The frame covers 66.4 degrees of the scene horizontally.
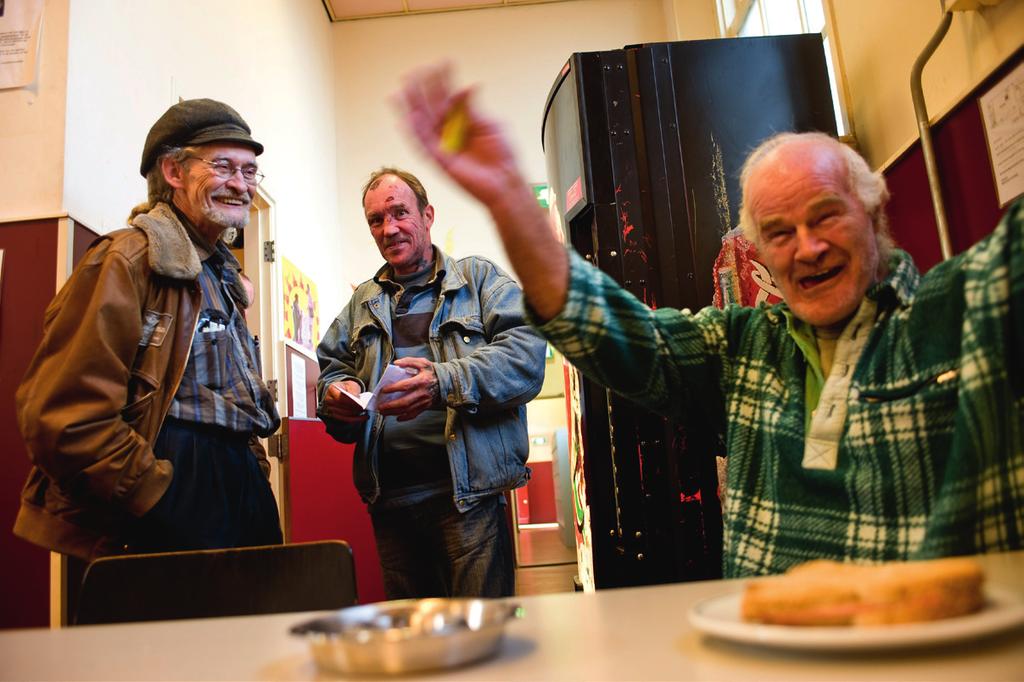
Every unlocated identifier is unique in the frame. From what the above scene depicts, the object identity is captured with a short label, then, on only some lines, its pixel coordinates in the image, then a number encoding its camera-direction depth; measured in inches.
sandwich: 17.5
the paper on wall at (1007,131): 74.6
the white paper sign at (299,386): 166.1
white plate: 16.1
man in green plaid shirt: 34.5
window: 123.6
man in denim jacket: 74.9
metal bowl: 18.1
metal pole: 85.6
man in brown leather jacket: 57.6
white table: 16.4
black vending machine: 85.0
